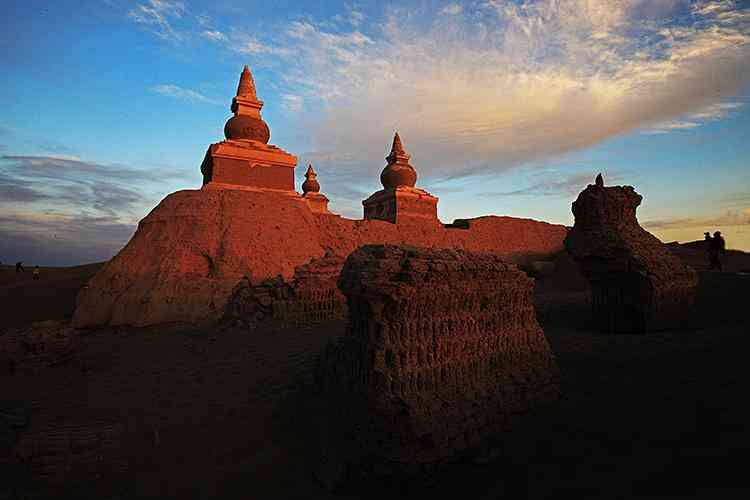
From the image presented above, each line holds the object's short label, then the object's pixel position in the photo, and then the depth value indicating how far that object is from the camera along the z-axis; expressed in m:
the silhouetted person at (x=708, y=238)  14.14
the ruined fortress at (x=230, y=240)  10.30
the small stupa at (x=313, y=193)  24.36
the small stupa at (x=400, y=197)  20.02
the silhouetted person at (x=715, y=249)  13.73
